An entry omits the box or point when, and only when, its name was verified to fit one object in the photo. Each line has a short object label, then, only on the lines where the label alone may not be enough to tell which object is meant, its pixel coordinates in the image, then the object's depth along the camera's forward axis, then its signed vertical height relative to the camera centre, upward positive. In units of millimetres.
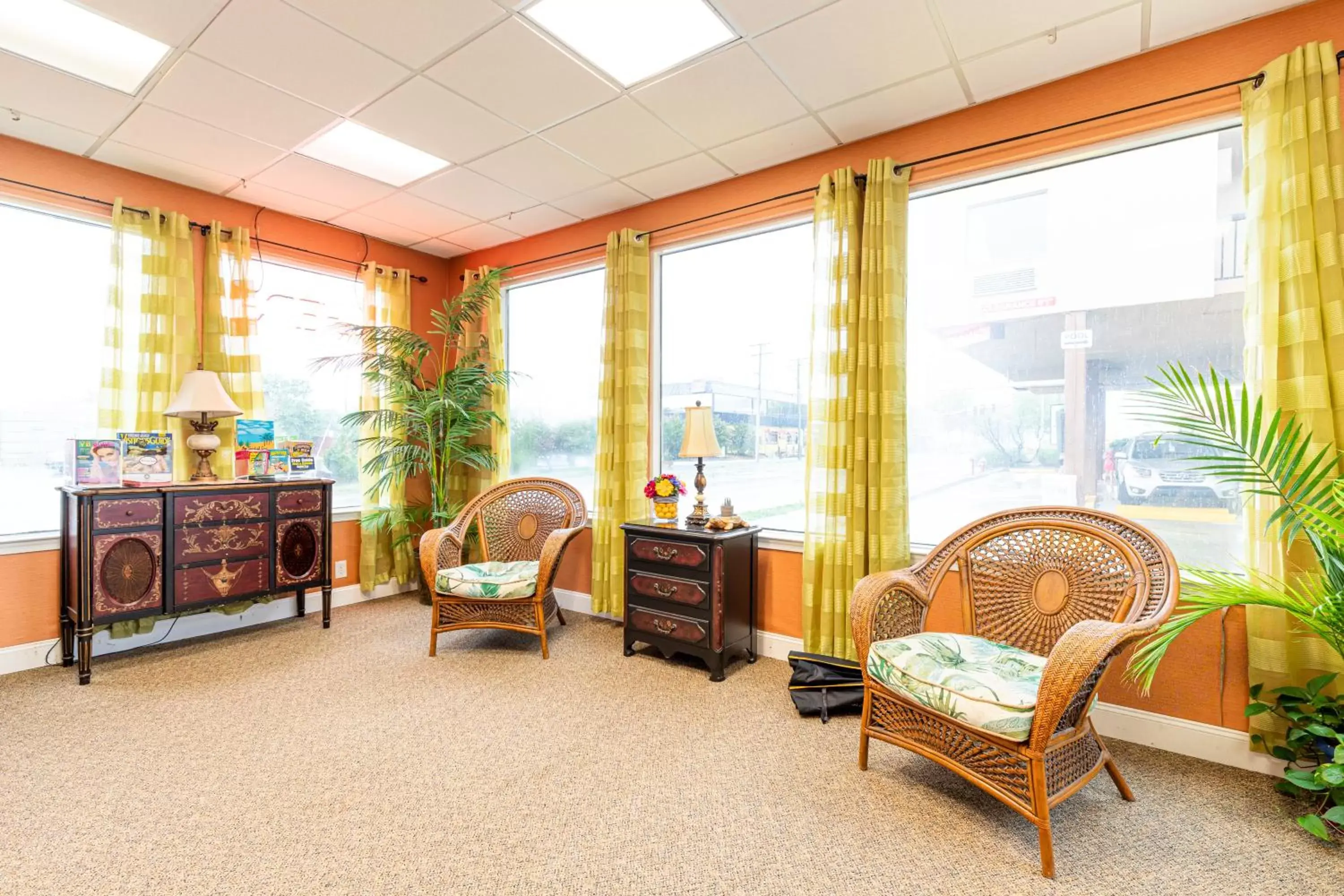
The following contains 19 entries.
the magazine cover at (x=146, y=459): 3242 -49
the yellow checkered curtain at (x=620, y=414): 3957 +239
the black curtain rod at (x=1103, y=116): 2266 +1416
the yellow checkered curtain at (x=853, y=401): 2996 +255
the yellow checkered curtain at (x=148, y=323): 3457 +743
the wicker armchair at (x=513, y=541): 3434 -560
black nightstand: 3123 -747
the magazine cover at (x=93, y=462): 3111 -65
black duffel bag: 2703 -1094
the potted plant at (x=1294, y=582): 1765 -405
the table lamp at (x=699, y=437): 3344 +74
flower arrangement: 3512 -251
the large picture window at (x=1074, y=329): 2490 +552
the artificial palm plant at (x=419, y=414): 4402 +267
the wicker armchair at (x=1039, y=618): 1726 -579
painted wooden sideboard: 3025 -546
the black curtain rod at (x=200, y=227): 3275 +1398
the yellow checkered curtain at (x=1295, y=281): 2088 +598
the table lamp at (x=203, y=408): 3453 +237
